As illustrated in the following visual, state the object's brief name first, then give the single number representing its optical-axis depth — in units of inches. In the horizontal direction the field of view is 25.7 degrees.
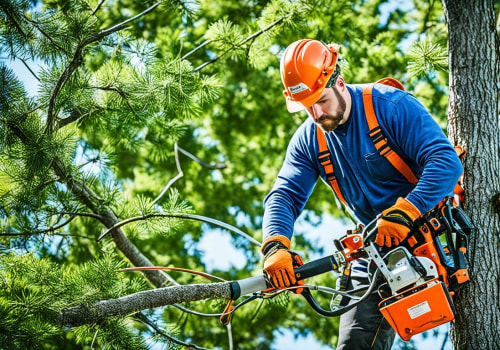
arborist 232.1
